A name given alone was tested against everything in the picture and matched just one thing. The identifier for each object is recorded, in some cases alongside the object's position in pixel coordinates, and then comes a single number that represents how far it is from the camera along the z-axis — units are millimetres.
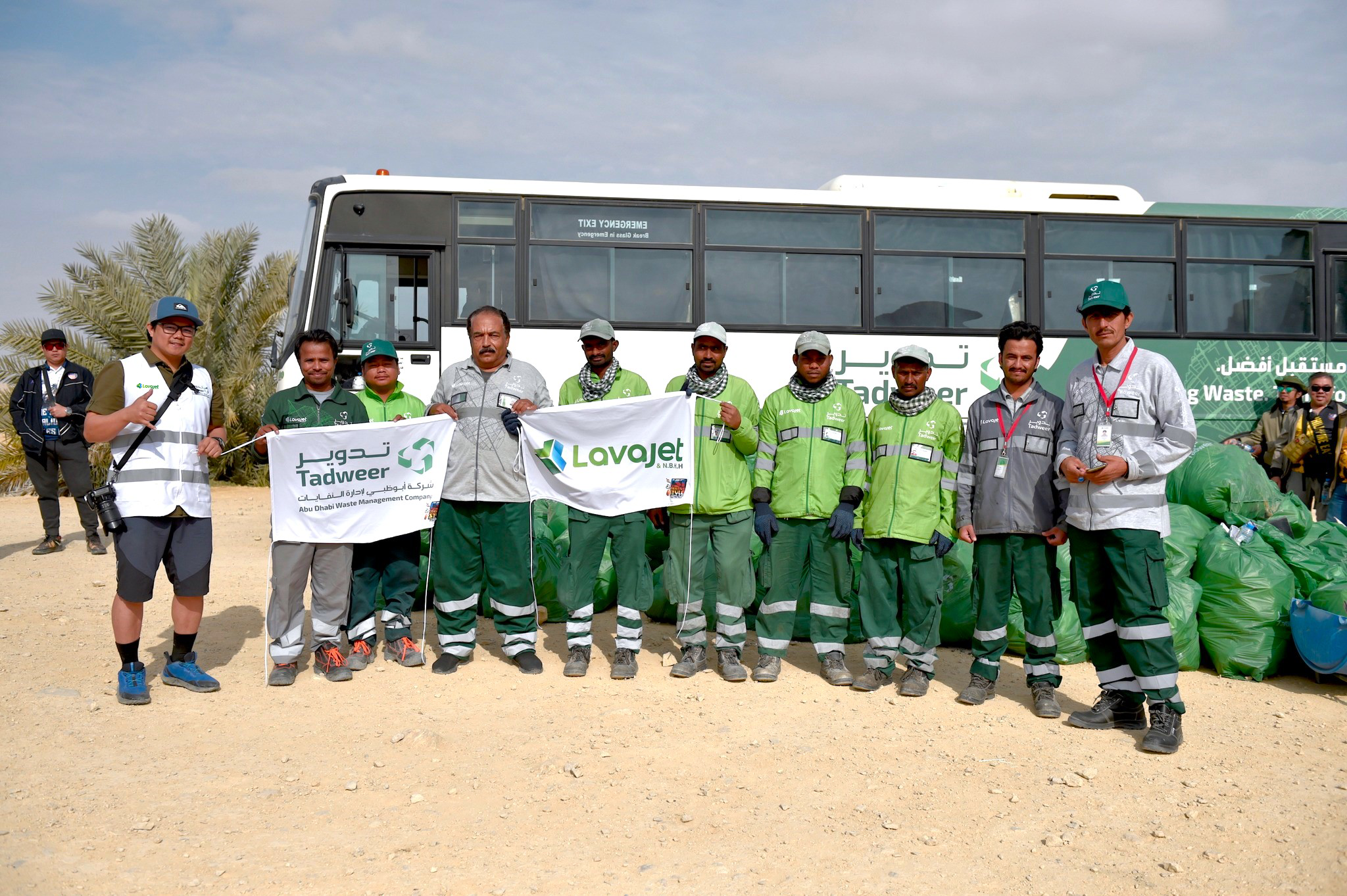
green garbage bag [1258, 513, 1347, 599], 6262
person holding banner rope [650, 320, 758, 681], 5812
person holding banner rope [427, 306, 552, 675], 5863
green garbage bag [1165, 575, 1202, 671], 6102
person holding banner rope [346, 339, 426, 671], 6066
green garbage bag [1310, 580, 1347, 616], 5898
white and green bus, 9547
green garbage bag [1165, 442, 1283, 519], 7102
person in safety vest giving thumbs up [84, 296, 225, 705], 5109
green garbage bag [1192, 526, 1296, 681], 6047
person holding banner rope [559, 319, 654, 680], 5855
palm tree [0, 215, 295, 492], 16438
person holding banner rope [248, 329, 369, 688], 5699
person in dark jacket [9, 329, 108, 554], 9625
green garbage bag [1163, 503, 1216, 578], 6426
